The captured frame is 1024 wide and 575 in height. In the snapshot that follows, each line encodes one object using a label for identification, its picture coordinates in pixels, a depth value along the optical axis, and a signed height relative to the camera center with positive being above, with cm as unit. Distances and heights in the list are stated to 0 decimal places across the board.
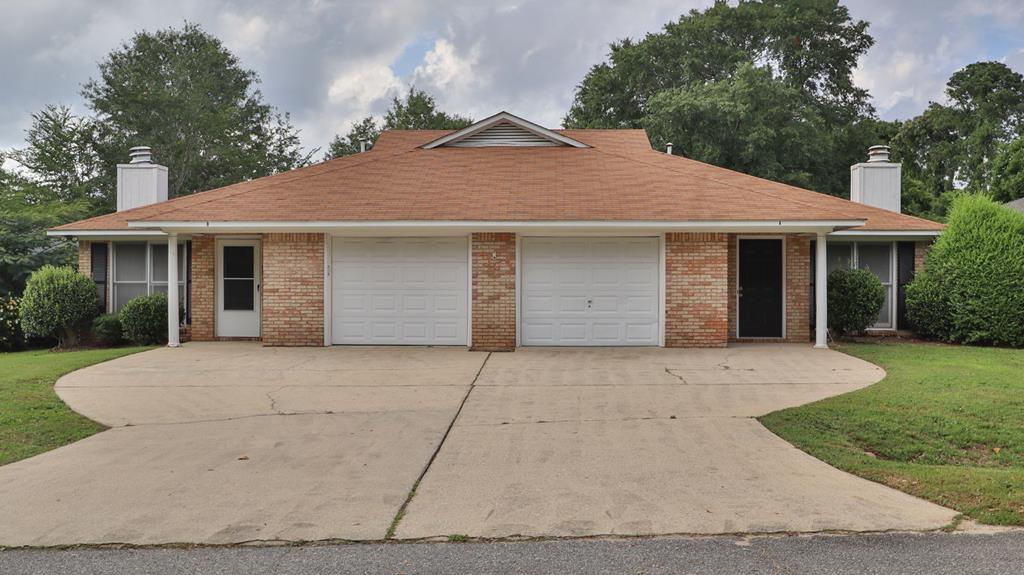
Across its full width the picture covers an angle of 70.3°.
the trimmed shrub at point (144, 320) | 1484 -75
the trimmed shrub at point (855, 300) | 1458 -31
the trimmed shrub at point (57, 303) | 1523 -42
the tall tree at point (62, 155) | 3609 +645
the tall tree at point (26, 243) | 1778 +105
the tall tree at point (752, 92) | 2877 +925
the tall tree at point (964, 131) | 3856 +839
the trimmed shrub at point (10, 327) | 1628 -98
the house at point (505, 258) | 1343 +50
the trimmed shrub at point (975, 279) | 1402 +11
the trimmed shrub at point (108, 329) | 1524 -96
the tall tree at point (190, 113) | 3803 +941
